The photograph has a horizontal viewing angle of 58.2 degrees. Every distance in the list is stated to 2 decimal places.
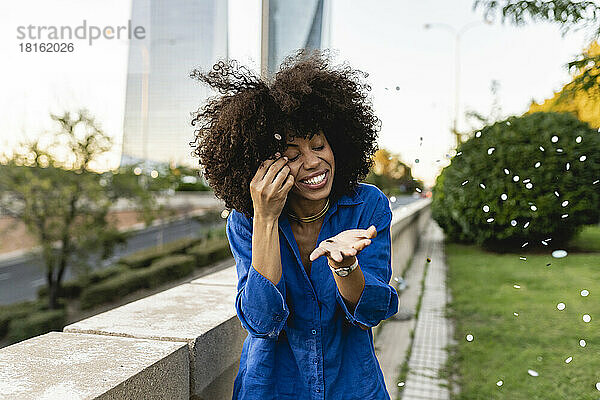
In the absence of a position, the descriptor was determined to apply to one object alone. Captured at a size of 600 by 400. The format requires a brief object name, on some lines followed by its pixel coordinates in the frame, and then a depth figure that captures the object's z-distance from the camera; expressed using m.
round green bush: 8.19
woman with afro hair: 1.26
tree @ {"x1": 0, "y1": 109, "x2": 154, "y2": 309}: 12.50
